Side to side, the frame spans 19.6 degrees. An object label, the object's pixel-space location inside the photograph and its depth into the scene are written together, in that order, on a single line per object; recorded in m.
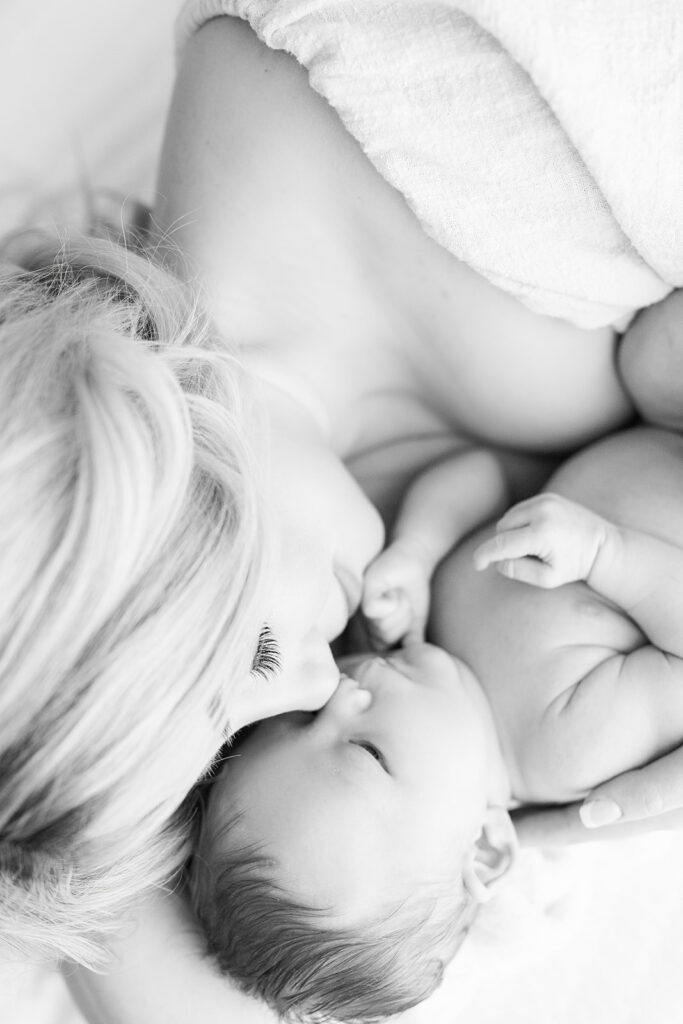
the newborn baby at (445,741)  0.60
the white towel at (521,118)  0.57
